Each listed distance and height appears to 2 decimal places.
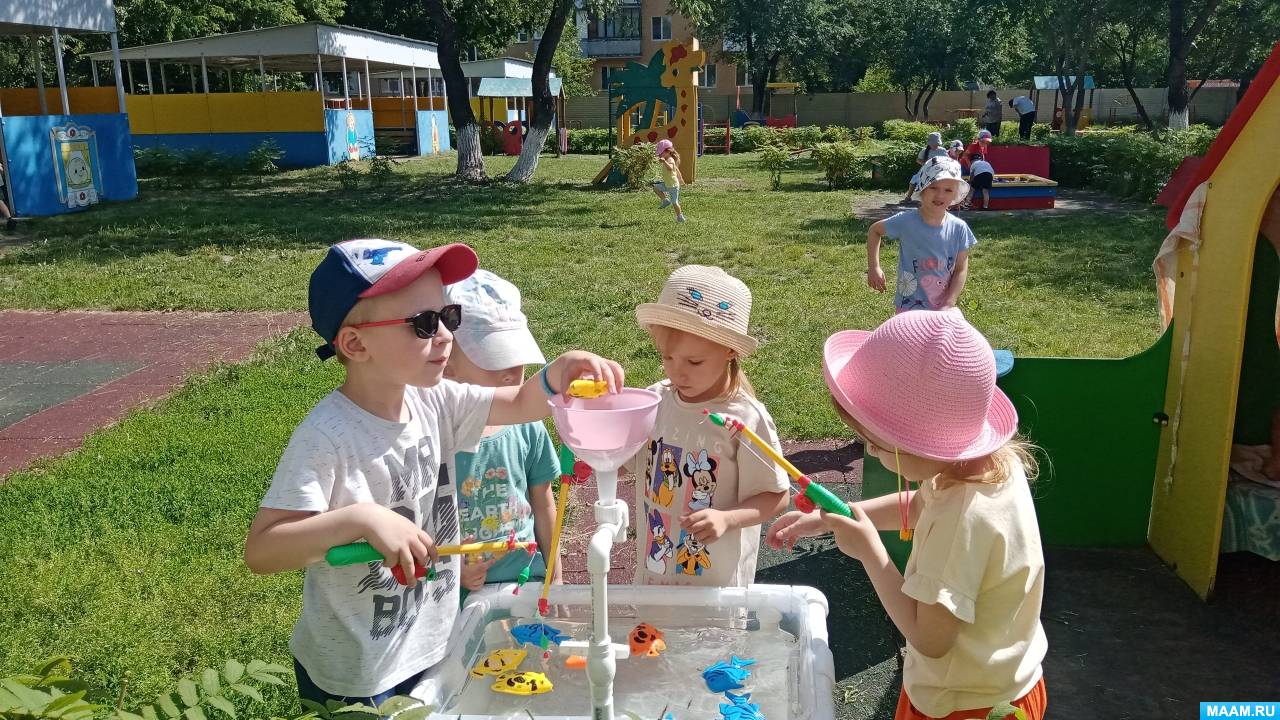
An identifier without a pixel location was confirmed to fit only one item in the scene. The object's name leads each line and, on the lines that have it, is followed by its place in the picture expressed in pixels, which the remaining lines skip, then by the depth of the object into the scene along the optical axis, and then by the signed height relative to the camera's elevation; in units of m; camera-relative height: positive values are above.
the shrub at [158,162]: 20.56 -0.53
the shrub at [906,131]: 32.81 -0.28
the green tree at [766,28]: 49.09 +4.76
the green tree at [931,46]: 49.09 +3.75
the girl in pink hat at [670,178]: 14.77 -0.75
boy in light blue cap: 2.75 -0.87
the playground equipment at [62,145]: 14.71 -0.12
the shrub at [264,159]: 22.11 -0.54
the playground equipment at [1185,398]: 3.61 -1.11
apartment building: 59.91 +5.34
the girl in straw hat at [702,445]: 2.52 -0.83
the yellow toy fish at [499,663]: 2.00 -1.06
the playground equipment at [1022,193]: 15.45 -1.11
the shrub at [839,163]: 19.12 -0.74
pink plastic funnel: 1.67 -0.50
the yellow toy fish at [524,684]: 1.92 -1.06
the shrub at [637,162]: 18.91 -0.66
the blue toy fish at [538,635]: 2.11 -1.06
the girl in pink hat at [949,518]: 1.82 -0.73
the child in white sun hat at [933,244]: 5.14 -0.63
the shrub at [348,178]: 19.83 -0.90
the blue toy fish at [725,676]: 1.90 -1.04
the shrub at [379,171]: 21.03 -0.83
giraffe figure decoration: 19.64 +0.49
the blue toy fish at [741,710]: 1.78 -1.03
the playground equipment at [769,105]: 40.69 +0.69
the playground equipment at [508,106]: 30.81 +0.89
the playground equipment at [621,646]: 1.68 -1.05
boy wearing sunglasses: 1.80 -0.63
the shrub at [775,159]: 20.16 -0.68
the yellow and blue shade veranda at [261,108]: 23.97 +0.66
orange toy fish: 2.02 -1.03
